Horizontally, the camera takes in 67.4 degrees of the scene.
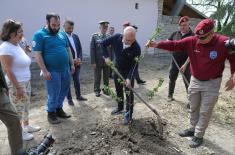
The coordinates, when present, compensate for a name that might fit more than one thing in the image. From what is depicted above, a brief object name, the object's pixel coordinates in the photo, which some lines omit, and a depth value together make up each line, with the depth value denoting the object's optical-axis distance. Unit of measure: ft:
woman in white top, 7.84
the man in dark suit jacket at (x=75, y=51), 12.03
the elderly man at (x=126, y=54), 9.69
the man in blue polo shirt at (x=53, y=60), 9.49
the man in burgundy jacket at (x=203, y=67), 8.45
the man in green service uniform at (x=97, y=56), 13.98
